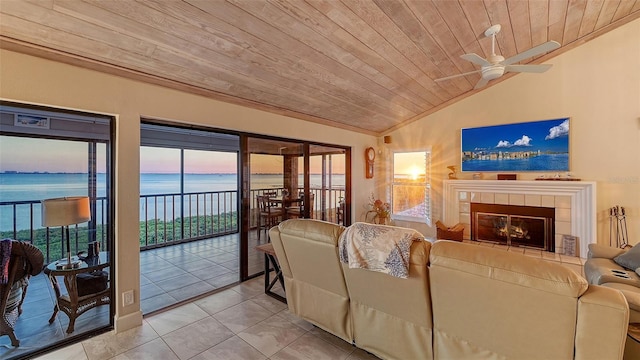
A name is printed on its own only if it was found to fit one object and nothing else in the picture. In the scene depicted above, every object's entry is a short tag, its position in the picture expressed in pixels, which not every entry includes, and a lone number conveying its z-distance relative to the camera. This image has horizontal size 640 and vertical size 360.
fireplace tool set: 3.79
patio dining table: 4.29
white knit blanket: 1.65
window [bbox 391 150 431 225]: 5.54
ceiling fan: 2.49
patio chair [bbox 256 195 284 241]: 4.09
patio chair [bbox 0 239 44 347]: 2.08
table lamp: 2.19
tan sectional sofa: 1.24
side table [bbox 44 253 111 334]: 2.38
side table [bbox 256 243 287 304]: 3.16
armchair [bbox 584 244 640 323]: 2.30
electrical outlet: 2.47
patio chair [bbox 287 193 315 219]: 4.45
